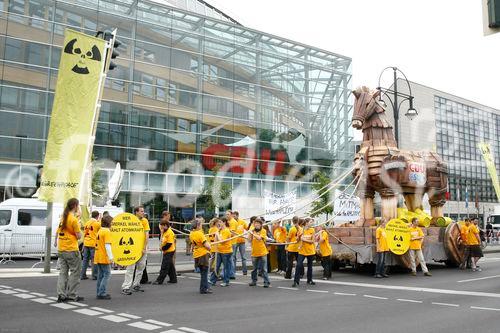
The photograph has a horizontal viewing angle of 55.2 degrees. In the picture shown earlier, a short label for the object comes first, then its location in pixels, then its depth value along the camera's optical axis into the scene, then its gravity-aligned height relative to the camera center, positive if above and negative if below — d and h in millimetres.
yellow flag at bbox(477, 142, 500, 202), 28867 +4363
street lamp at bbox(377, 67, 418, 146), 17809 +4863
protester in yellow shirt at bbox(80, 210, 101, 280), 12141 -419
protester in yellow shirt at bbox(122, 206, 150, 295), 9969 -973
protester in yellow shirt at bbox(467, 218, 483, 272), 14711 -278
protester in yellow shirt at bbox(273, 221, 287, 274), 13984 -385
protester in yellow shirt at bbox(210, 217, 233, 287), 11750 -555
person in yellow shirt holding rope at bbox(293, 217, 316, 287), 11523 -526
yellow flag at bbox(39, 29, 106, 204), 12164 +2789
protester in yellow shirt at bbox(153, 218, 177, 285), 11578 -637
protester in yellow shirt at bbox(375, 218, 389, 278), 12898 -539
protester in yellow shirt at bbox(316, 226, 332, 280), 12547 -581
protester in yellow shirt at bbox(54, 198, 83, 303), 8859 -511
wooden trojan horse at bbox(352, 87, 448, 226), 13852 +1868
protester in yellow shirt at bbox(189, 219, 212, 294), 10148 -588
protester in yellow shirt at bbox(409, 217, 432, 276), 13453 -404
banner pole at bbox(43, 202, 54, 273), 12883 -442
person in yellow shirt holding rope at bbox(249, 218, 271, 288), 11516 -546
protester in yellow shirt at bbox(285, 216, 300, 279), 12565 -485
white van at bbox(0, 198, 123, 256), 18703 -127
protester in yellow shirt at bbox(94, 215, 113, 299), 9180 -691
